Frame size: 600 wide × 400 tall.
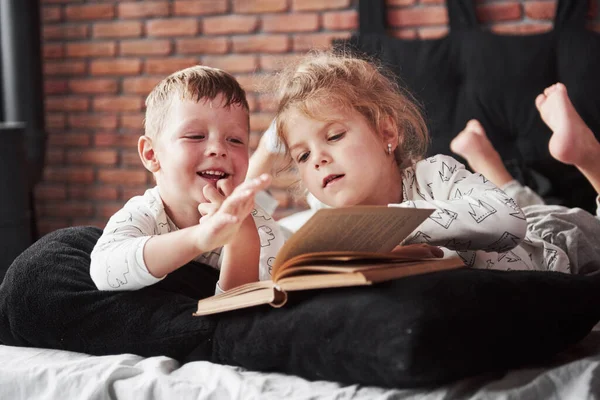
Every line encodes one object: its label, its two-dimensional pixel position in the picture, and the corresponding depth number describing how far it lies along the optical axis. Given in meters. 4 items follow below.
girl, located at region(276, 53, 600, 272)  1.33
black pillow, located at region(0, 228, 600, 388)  0.98
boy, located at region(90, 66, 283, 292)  1.19
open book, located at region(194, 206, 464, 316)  1.01
